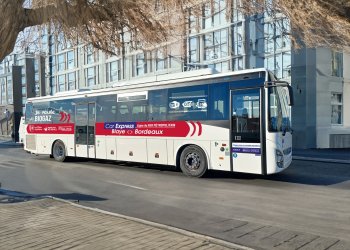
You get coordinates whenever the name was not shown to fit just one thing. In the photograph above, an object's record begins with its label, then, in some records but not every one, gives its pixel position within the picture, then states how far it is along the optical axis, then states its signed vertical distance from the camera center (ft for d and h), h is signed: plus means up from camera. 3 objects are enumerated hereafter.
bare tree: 18.56 +5.37
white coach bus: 40.27 -0.61
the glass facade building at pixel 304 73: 85.51 +8.67
